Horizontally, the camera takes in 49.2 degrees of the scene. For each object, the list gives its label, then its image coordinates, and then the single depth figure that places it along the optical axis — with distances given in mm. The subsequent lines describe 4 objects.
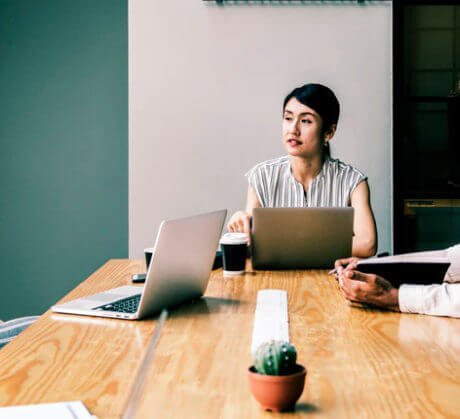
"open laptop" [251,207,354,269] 1799
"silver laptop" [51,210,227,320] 1173
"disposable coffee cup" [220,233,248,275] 1752
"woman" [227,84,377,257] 2574
